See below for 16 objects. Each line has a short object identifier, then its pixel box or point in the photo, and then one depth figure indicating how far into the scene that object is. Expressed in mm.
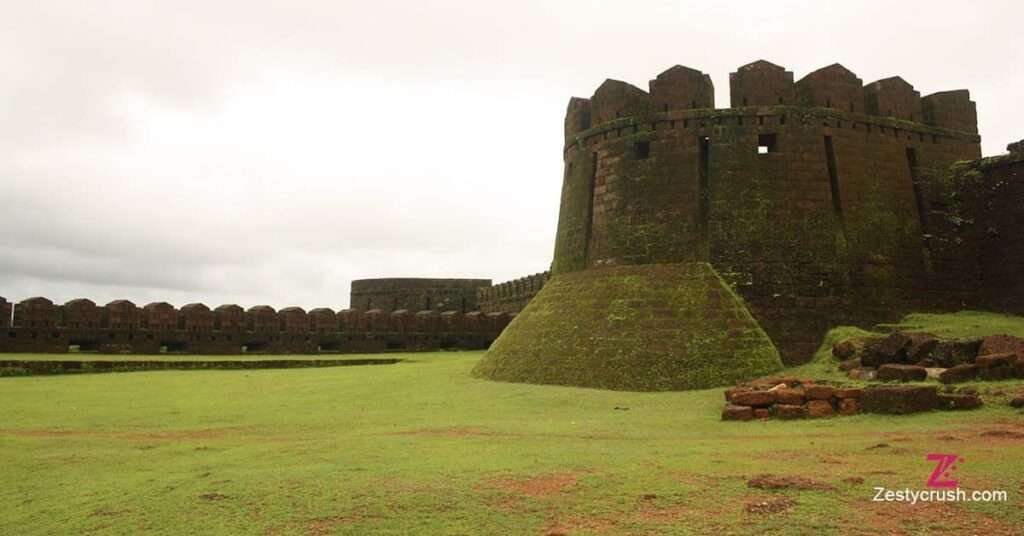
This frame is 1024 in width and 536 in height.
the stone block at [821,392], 8523
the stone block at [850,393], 8367
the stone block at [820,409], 8398
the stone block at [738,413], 8484
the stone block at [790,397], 8609
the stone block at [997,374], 9125
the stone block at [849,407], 8305
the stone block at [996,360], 9188
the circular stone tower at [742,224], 13156
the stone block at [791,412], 8406
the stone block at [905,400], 8008
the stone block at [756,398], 8688
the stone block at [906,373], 9484
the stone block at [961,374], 9172
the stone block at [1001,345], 9654
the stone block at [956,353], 10141
